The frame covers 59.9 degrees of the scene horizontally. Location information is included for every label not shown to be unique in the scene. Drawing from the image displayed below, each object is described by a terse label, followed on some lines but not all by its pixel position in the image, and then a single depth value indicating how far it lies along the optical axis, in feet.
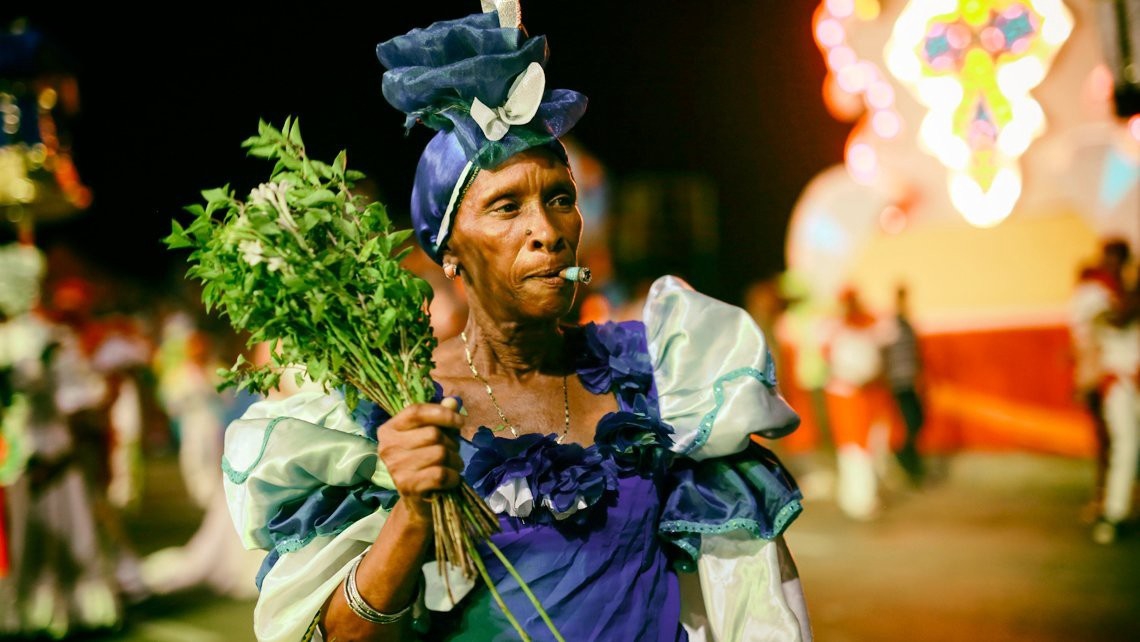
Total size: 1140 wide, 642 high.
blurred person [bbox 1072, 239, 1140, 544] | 21.22
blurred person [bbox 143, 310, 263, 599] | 21.02
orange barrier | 33.94
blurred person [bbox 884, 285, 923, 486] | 29.89
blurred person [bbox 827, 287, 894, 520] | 26.27
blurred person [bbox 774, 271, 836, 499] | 35.94
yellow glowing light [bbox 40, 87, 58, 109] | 23.29
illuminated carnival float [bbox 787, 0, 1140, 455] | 33.96
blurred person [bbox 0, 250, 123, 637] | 18.78
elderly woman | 5.51
